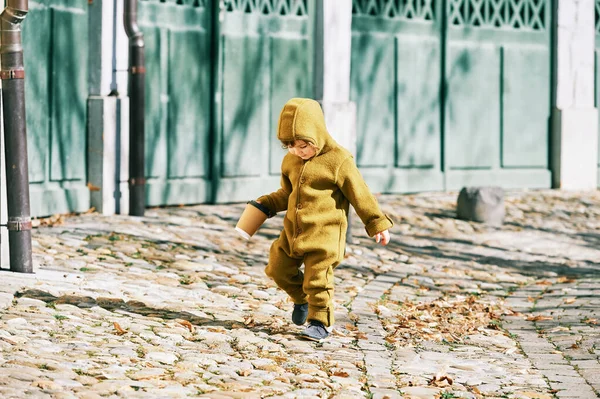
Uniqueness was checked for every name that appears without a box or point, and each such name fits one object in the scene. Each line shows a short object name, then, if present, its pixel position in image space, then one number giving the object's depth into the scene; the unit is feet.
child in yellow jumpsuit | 34.34
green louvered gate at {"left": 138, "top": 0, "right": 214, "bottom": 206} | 62.93
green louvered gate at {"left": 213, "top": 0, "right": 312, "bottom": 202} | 66.00
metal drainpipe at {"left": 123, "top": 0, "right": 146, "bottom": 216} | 58.21
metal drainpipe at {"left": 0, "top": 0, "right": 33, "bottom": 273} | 40.73
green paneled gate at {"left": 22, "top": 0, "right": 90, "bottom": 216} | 56.13
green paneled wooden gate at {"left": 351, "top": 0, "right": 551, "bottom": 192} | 72.67
